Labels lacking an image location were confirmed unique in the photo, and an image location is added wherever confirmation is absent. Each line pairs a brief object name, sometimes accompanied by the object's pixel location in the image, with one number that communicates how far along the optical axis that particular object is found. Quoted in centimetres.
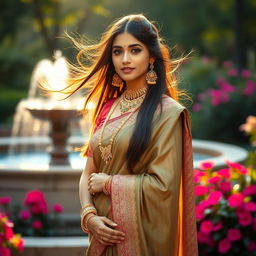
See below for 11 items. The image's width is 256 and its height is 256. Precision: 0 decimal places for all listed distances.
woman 274
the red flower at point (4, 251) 422
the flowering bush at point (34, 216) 559
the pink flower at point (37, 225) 561
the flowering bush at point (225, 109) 1471
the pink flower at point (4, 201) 559
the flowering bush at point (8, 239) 443
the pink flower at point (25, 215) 566
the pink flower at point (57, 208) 563
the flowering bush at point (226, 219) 462
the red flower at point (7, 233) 444
